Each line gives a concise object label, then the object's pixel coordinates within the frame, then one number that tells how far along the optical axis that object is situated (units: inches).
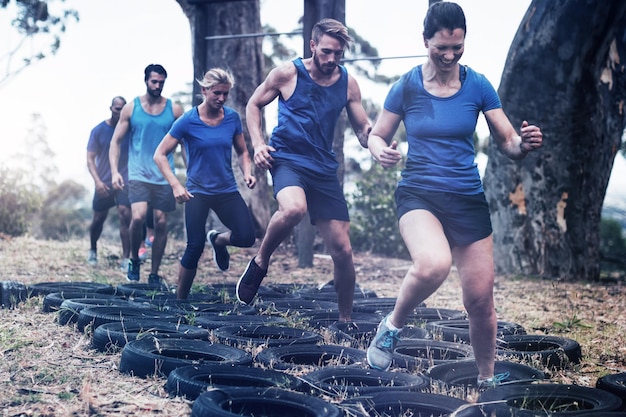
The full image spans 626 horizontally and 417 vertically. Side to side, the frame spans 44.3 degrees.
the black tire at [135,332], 204.4
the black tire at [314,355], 193.6
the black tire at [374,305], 275.1
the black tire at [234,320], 235.0
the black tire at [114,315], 228.2
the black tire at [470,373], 177.3
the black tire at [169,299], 272.1
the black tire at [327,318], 249.6
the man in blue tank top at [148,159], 358.6
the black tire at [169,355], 174.6
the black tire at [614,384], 164.7
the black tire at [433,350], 207.2
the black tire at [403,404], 147.2
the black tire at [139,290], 298.7
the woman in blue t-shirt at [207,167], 276.1
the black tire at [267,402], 139.2
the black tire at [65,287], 295.1
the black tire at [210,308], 257.4
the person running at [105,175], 427.2
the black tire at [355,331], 224.1
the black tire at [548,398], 153.3
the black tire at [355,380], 159.9
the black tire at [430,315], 265.6
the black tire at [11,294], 277.7
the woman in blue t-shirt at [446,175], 163.2
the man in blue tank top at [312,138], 227.8
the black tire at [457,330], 233.6
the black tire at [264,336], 210.1
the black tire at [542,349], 207.2
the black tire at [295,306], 273.7
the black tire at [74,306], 245.8
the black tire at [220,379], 154.8
